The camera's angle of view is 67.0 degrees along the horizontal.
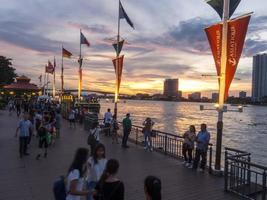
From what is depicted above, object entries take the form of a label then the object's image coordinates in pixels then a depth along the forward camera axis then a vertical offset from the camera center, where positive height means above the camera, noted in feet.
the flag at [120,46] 41.98 +10.85
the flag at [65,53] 71.95 +15.43
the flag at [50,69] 88.69 +11.87
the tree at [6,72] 104.94 +12.60
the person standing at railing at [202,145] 22.21 -4.90
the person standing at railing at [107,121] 39.40 -4.62
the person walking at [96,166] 11.81 -4.04
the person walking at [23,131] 24.62 -4.39
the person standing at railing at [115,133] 35.18 -6.20
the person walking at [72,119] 47.83 -5.38
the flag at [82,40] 62.36 +17.61
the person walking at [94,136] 22.05 -4.37
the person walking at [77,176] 9.85 -3.91
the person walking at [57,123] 35.47 -4.77
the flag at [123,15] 43.59 +18.08
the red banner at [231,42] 20.77 +6.34
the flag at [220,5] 21.80 +10.55
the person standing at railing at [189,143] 23.86 -5.14
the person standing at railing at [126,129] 31.76 -4.91
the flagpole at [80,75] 63.83 +6.74
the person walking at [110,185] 9.04 -3.95
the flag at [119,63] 40.55 +6.83
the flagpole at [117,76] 40.83 +4.43
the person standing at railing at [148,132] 30.29 -5.14
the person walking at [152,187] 8.26 -3.64
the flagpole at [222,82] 21.46 +2.08
